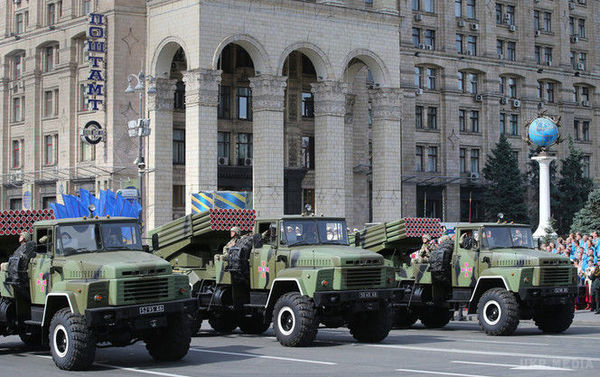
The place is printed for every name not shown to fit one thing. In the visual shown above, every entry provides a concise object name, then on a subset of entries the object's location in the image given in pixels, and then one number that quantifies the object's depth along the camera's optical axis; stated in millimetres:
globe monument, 43844
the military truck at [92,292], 15859
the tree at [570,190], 69438
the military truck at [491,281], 21391
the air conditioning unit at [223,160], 55219
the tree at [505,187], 66250
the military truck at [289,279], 19109
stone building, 50812
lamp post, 35750
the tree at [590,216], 46938
